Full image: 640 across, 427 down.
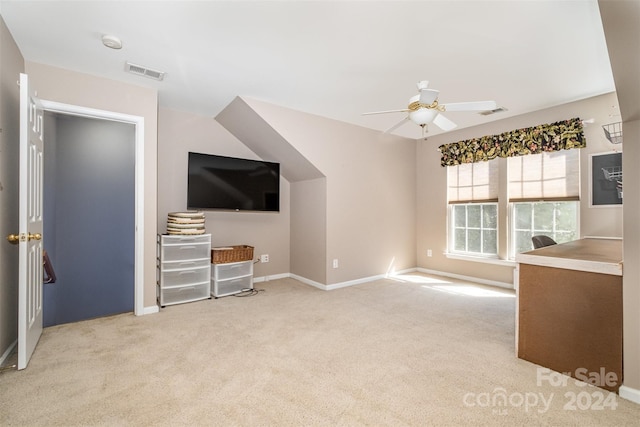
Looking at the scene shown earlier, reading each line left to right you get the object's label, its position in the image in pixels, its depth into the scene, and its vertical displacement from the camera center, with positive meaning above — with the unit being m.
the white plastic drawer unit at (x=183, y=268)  3.32 -0.62
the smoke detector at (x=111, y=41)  2.22 +1.33
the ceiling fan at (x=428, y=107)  2.13 +0.81
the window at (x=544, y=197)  3.61 +0.22
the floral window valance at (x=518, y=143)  3.52 +0.96
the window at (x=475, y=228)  4.43 -0.22
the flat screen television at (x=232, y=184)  3.67 +0.41
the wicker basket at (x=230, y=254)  3.65 -0.50
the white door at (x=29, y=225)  1.95 -0.07
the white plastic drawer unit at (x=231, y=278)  3.68 -0.81
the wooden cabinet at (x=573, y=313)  1.79 -0.65
